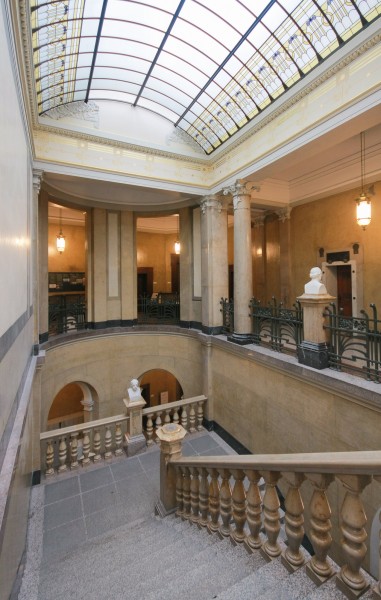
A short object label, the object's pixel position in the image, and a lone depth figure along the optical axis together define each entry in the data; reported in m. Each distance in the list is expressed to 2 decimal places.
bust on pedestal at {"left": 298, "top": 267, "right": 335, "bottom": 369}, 4.64
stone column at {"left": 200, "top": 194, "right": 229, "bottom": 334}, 7.97
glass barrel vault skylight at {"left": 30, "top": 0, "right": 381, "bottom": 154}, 4.35
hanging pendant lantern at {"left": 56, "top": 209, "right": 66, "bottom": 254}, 9.94
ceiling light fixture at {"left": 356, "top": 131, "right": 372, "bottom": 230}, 5.59
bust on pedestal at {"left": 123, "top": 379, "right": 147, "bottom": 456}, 6.29
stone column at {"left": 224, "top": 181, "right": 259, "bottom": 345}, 6.88
